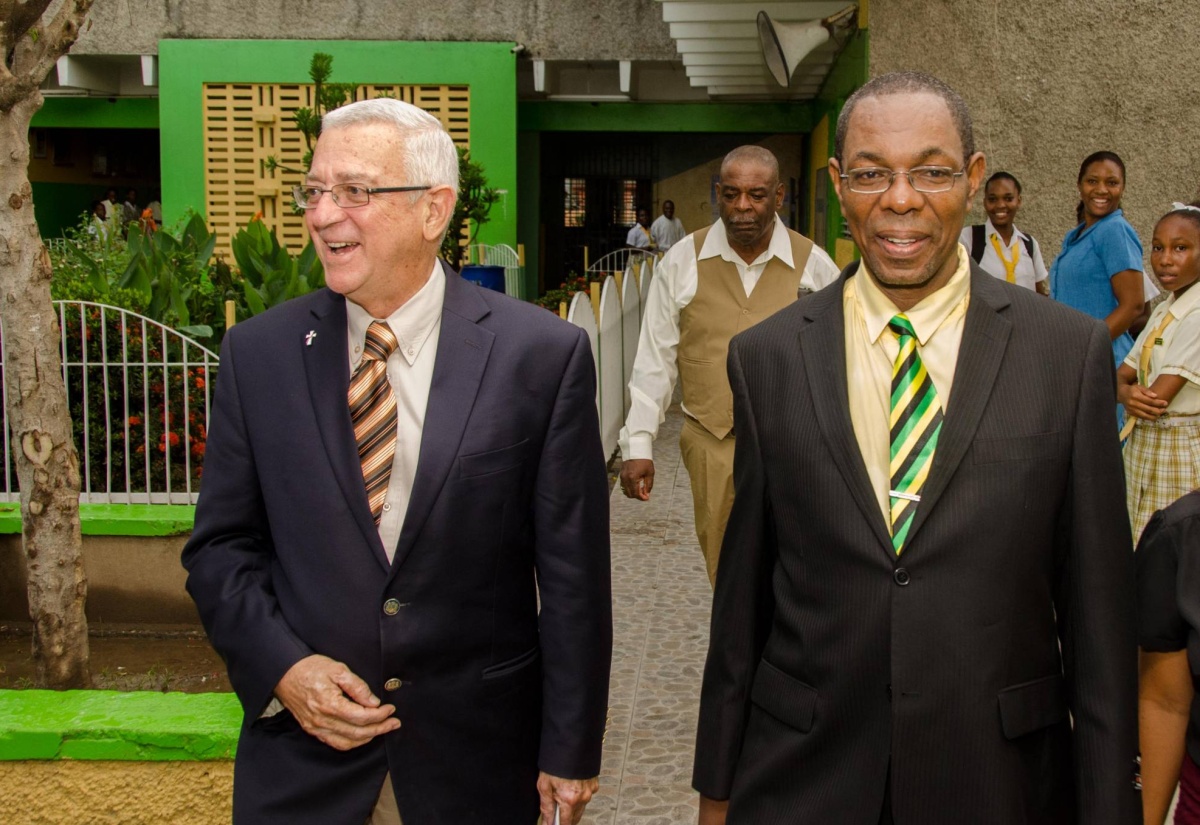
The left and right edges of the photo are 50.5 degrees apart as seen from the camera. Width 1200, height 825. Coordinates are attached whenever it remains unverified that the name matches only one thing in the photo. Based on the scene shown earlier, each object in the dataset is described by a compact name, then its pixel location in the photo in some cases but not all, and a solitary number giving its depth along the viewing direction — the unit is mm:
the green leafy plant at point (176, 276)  7336
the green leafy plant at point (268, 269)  7902
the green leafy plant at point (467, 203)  11273
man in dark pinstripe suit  2070
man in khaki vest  4633
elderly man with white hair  2367
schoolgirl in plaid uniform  4824
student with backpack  7020
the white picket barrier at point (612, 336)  8680
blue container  10547
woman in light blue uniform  6023
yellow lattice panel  17766
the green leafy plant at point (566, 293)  10789
